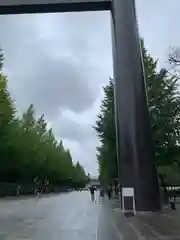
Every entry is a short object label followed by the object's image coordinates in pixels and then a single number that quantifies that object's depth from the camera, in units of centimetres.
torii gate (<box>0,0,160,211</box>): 876
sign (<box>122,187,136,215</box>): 836
